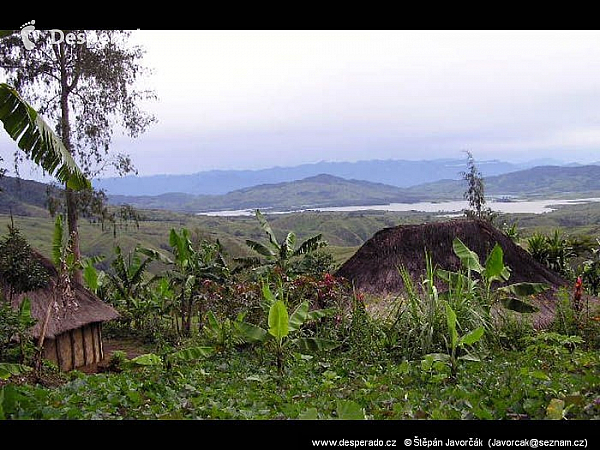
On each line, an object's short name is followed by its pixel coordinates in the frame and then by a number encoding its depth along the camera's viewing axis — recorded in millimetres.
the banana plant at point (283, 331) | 5734
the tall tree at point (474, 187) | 25230
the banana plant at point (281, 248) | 10141
